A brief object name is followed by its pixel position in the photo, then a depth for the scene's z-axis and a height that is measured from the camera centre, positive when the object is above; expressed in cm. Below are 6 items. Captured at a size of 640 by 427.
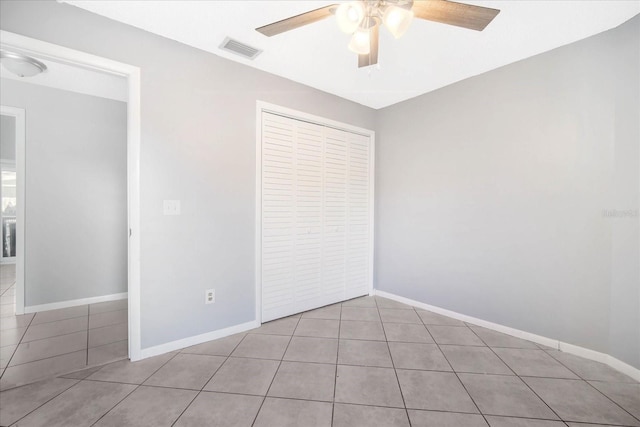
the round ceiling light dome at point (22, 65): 207 +124
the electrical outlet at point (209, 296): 226 -75
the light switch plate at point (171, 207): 206 +2
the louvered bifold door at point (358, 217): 332 -7
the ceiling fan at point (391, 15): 129 +103
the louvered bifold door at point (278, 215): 260 -4
